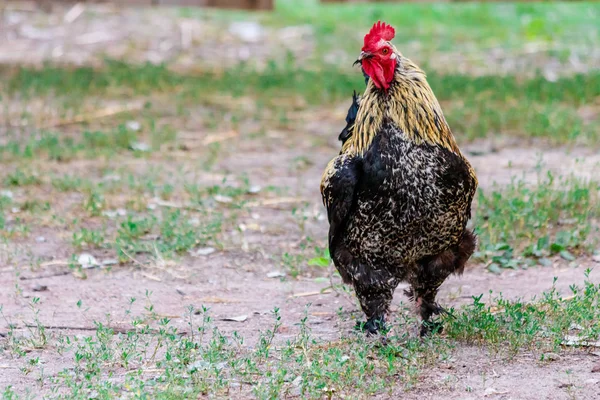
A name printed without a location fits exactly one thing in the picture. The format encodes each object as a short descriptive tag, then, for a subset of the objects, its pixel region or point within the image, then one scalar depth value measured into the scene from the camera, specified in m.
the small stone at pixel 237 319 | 9.74
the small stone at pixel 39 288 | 10.56
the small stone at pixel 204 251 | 11.84
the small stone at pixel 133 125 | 17.59
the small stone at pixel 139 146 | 16.31
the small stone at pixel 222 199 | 13.72
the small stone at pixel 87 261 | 11.41
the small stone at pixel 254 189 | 14.22
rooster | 8.22
